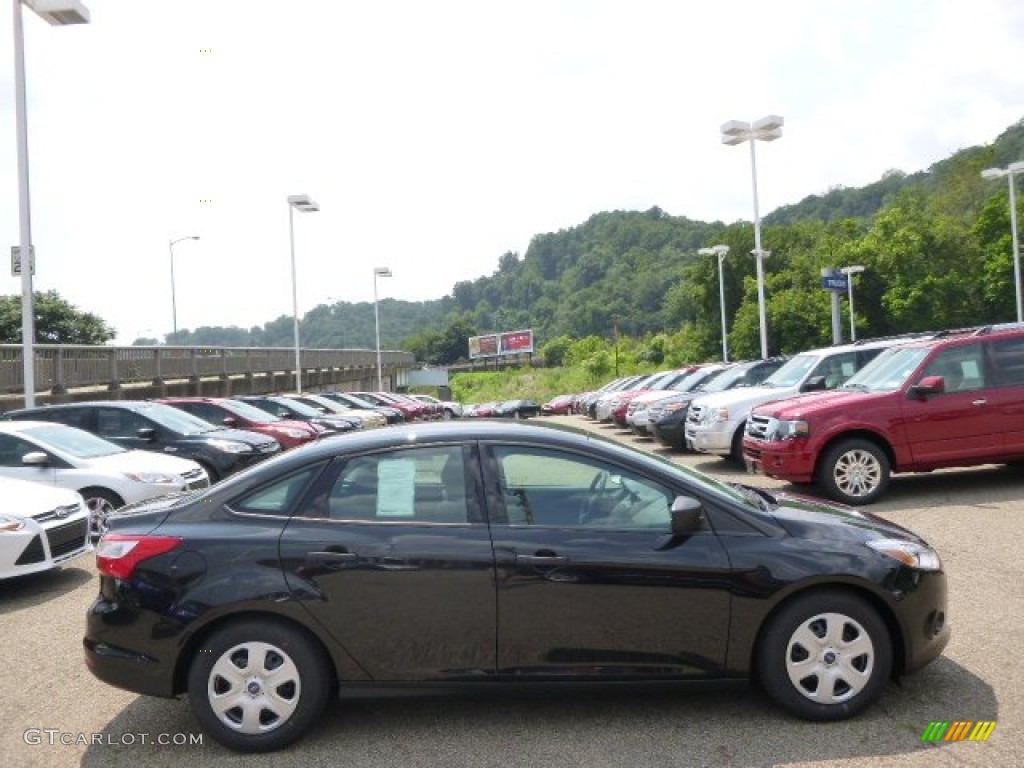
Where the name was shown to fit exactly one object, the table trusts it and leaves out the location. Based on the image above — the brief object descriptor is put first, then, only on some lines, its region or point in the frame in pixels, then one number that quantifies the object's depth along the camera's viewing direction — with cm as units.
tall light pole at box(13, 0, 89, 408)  1595
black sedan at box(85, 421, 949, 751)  443
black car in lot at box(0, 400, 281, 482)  1272
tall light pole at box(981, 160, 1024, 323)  3097
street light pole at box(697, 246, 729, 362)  4291
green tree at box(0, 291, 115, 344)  4184
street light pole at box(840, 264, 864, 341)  4422
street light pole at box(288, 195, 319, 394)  3288
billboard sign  12244
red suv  1030
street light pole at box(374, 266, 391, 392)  4812
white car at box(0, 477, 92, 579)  781
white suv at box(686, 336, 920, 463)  1390
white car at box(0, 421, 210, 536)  1007
